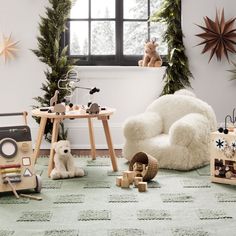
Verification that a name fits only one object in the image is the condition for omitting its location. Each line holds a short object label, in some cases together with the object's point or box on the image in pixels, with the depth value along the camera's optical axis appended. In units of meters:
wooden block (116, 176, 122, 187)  4.20
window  6.14
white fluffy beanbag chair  4.75
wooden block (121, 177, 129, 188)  4.17
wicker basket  4.26
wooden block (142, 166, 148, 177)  4.29
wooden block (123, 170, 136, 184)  4.22
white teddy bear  4.42
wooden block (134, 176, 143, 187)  4.17
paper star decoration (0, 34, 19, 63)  5.86
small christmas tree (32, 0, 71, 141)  5.64
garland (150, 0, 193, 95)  5.93
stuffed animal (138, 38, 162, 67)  5.87
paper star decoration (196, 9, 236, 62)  5.97
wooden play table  4.50
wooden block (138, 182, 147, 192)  4.04
